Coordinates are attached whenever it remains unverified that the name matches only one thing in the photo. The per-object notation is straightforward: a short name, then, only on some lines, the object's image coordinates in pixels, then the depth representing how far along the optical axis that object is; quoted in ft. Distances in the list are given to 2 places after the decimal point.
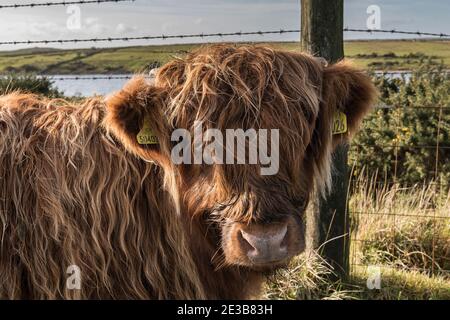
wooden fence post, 14.55
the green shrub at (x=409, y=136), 30.53
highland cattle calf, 8.80
